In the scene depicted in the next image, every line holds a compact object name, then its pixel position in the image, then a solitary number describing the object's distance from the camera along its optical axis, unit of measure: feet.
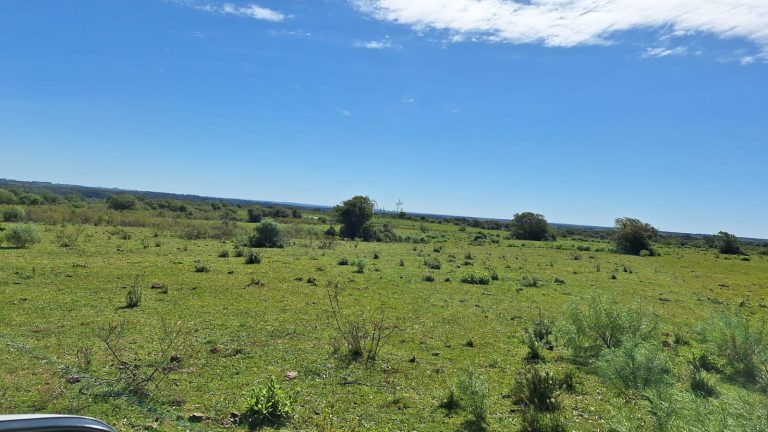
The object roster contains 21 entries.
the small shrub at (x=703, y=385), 29.60
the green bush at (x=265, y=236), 134.31
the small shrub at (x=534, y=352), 38.01
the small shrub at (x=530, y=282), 83.97
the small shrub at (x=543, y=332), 43.01
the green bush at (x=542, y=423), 23.12
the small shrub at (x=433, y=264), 102.42
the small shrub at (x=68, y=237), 96.97
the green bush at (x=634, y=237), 200.75
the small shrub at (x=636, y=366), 26.12
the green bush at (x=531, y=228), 280.10
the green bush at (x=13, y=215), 148.32
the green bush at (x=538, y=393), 26.58
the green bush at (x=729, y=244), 227.61
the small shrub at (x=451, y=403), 26.66
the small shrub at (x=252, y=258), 92.02
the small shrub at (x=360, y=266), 88.50
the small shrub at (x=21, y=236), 91.50
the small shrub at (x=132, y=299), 48.11
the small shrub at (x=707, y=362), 35.05
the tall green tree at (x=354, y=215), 205.87
